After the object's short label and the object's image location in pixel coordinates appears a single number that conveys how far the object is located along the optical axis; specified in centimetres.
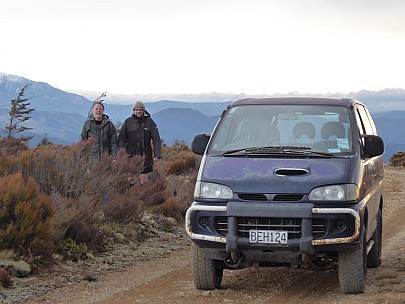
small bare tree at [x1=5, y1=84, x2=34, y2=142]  4019
